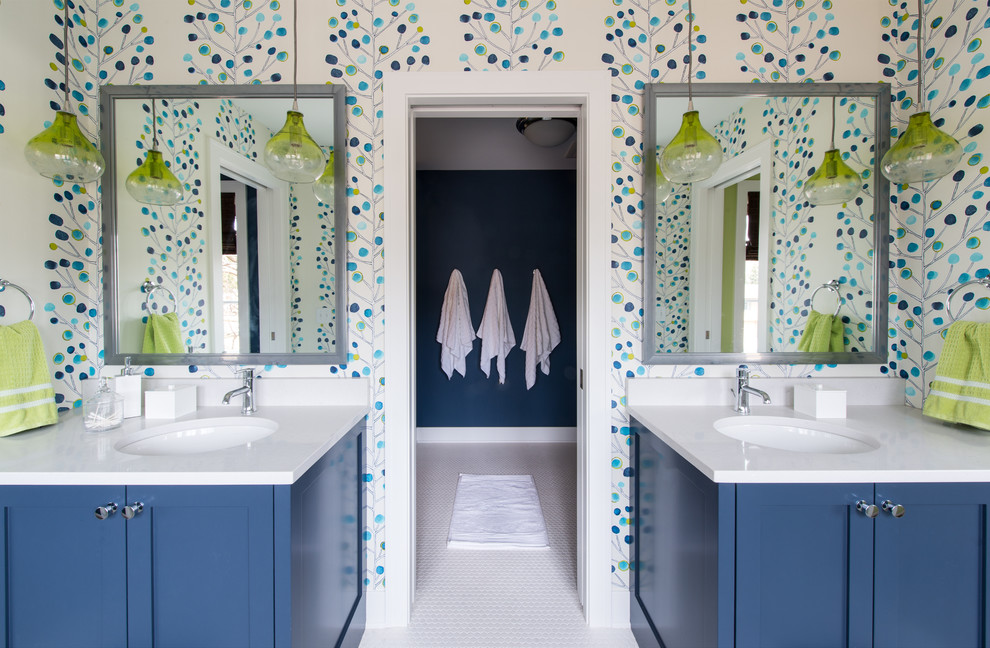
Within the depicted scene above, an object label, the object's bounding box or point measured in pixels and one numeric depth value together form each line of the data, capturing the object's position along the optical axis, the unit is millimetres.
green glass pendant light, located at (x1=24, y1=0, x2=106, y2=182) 1254
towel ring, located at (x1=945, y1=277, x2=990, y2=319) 1304
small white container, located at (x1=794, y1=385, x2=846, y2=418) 1435
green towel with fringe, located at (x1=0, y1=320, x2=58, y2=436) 1238
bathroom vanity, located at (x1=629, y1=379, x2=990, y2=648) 1009
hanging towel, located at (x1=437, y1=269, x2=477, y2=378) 3676
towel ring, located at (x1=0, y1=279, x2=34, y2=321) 1313
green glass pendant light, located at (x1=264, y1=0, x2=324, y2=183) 1380
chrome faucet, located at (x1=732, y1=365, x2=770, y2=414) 1484
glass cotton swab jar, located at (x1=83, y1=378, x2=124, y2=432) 1310
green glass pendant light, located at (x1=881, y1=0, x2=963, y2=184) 1233
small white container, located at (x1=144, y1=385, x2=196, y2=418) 1420
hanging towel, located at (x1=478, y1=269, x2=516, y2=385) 3684
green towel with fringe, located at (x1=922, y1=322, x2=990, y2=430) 1235
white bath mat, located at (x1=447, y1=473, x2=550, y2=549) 2189
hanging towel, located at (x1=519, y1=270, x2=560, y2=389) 3707
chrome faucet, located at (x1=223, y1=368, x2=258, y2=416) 1497
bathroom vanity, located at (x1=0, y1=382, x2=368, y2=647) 1010
